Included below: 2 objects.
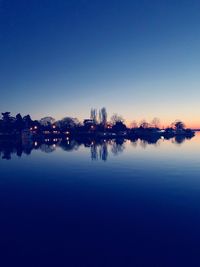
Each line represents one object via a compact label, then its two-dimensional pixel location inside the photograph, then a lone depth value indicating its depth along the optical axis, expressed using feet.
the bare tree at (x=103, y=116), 474.60
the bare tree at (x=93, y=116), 479.96
